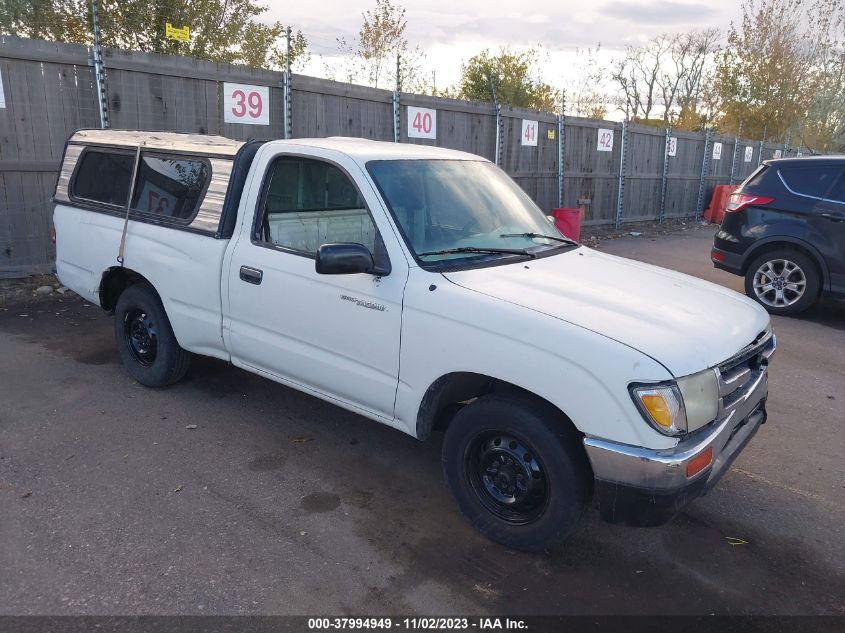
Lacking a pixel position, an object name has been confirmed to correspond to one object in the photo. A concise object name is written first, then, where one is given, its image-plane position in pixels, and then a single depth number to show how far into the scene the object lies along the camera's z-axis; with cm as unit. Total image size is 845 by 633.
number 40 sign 1073
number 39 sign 853
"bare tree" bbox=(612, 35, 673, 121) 4503
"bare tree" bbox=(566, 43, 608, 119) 3966
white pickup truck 279
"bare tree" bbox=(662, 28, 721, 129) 4250
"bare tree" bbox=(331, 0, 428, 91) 2039
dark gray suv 759
